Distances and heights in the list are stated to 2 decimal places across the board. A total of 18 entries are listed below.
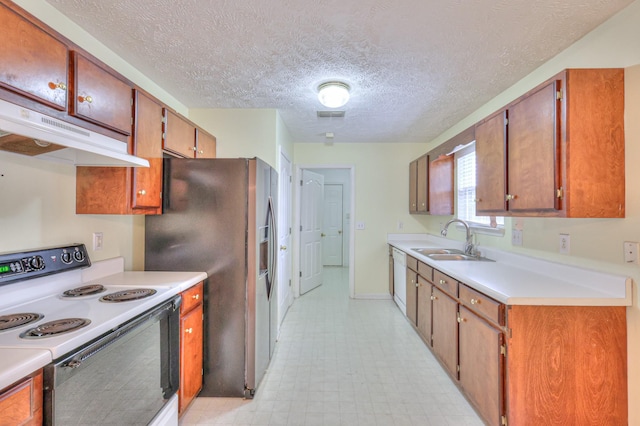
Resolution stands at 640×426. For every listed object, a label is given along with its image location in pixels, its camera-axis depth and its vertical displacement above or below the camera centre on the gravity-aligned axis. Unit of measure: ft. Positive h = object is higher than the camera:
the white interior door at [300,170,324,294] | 14.44 -0.83
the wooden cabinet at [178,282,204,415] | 5.83 -2.78
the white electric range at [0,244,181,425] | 3.33 -1.61
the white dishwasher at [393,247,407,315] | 11.54 -2.71
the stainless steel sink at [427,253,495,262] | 9.06 -1.33
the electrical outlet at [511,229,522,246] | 7.33 -0.56
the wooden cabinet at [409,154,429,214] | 11.72 +1.29
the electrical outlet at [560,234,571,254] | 5.85 -0.57
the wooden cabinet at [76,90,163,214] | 5.66 +0.61
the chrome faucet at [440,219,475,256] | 9.31 -0.88
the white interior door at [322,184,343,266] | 22.79 -0.70
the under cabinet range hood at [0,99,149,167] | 3.45 +1.03
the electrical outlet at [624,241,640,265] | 4.55 -0.57
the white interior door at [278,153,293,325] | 10.96 -0.98
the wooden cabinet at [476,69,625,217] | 4.73 +1.20
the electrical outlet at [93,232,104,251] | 6.08 -0.57
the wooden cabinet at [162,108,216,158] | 6.89 +2.06
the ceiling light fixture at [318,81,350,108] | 7.54 +3.22
